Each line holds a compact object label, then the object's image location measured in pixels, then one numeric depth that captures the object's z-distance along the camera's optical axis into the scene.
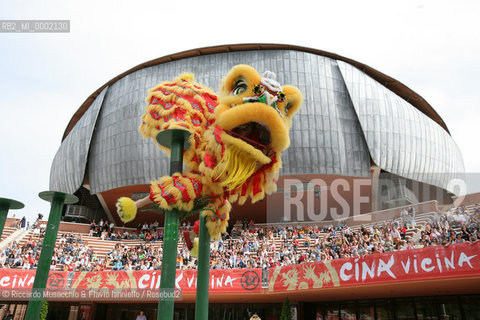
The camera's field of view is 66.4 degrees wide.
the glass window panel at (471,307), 11.09
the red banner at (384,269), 8.59
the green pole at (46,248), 5.71
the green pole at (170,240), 4.71
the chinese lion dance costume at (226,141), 5.03
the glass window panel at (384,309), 13.09
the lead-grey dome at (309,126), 25.61
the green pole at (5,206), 7.59
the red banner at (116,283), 13.49
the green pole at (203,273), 5.84
